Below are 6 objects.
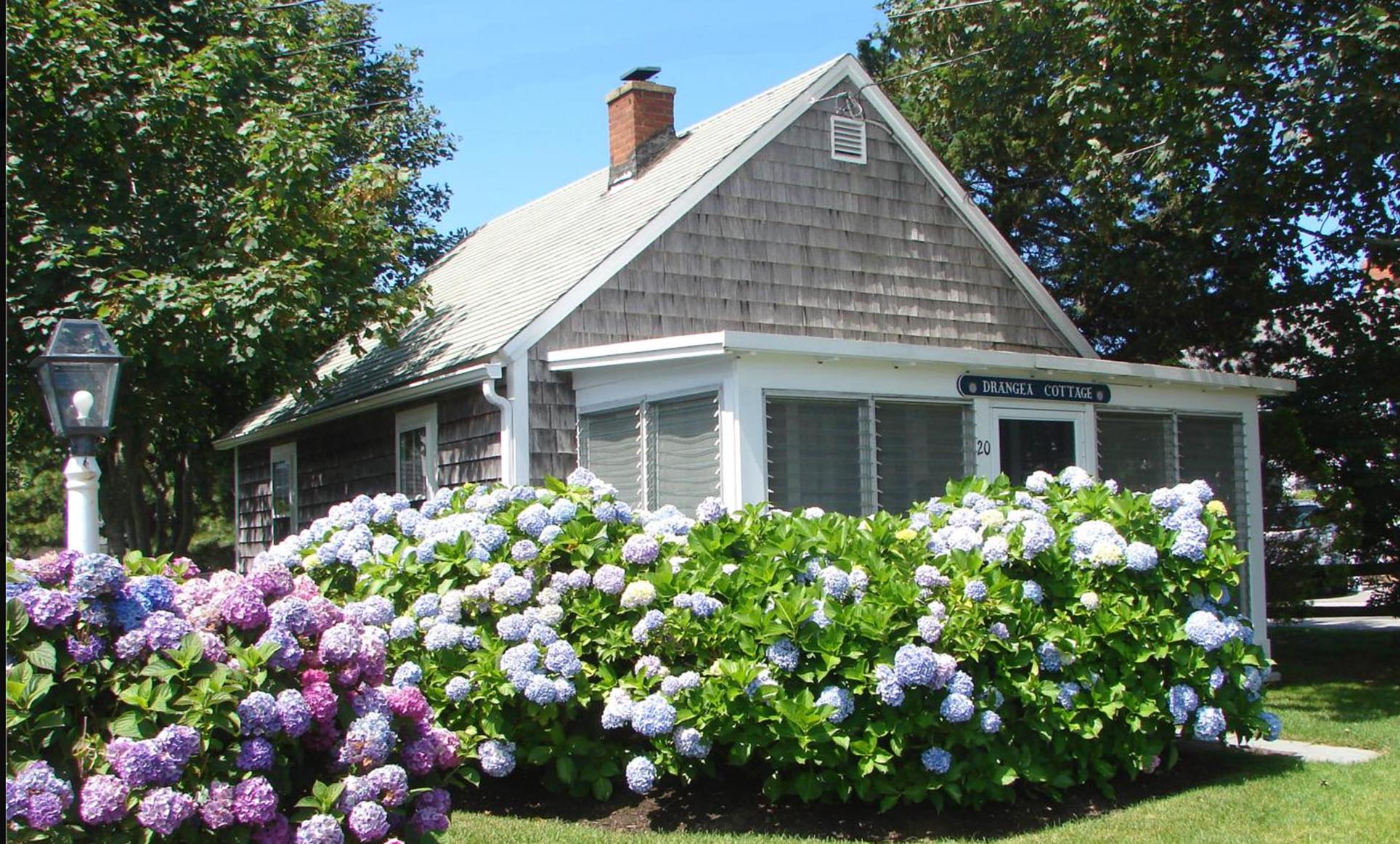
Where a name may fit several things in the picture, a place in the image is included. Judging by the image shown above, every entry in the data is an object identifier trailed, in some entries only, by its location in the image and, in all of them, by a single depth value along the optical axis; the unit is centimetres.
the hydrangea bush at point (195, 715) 377
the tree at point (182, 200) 1141
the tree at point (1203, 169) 1119
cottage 989
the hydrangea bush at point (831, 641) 590
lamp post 634
